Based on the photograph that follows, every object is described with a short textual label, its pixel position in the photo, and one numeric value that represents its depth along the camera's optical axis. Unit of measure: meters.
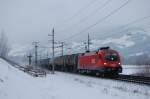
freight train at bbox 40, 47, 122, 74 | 35.66
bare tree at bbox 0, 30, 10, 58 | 137.95
